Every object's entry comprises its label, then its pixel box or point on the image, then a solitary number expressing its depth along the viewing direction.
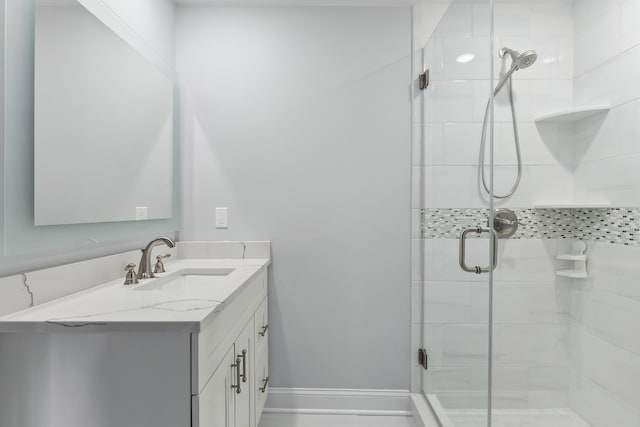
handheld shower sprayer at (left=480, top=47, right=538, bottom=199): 1.43
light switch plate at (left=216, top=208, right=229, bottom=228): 2.16
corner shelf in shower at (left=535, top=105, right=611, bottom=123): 1.80
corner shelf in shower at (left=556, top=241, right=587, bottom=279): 1.90
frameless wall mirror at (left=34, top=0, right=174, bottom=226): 1.17
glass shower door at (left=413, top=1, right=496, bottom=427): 1.41
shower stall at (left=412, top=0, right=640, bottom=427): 1.54
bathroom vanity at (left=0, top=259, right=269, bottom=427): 0.96
